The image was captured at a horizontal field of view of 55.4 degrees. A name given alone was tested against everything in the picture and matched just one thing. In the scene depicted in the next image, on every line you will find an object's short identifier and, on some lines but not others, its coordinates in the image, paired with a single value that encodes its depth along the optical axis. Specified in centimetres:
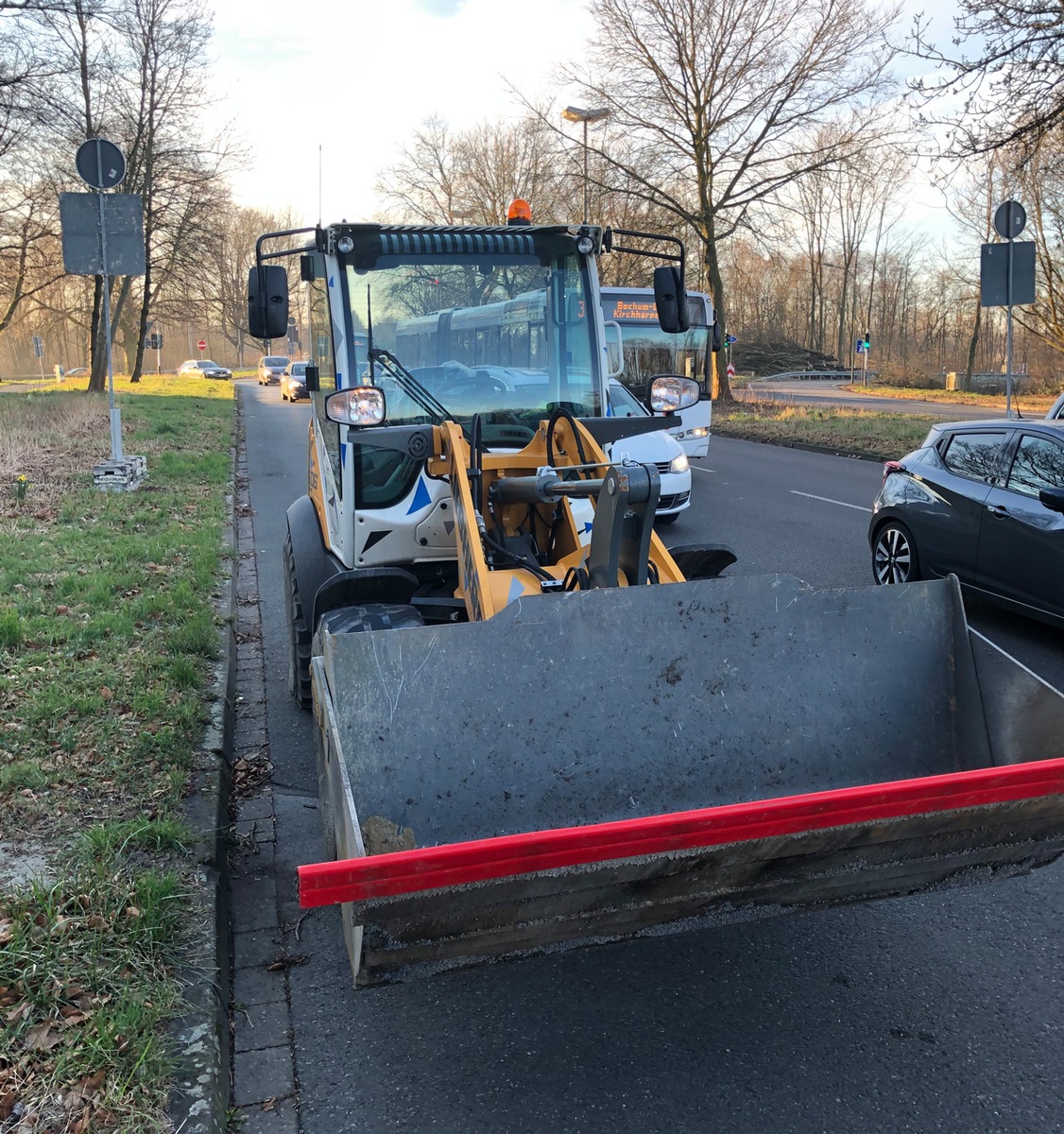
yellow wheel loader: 249
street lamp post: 2671
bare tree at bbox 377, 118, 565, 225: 4010
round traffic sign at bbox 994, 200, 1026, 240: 1368
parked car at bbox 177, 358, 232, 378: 6577
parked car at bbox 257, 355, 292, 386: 5644
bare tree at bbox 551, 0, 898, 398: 2720
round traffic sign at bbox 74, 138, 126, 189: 1210
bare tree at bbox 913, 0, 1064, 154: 1180
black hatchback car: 663
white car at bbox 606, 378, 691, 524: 1124
